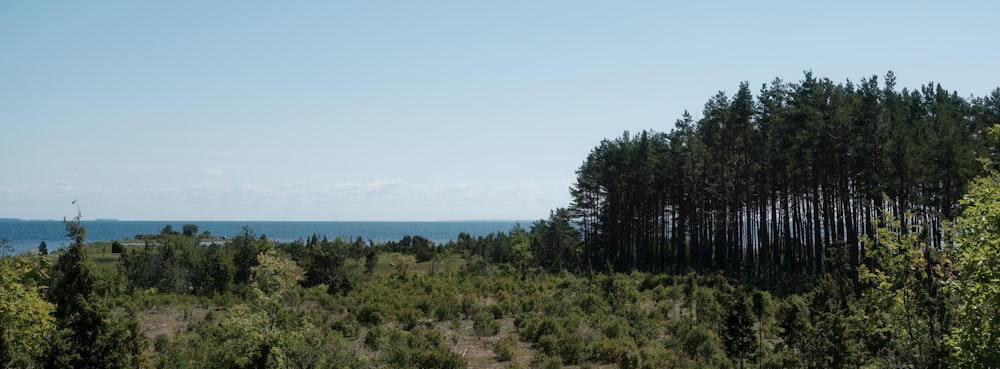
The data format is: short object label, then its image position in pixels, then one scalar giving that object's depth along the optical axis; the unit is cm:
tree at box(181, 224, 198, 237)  12271
